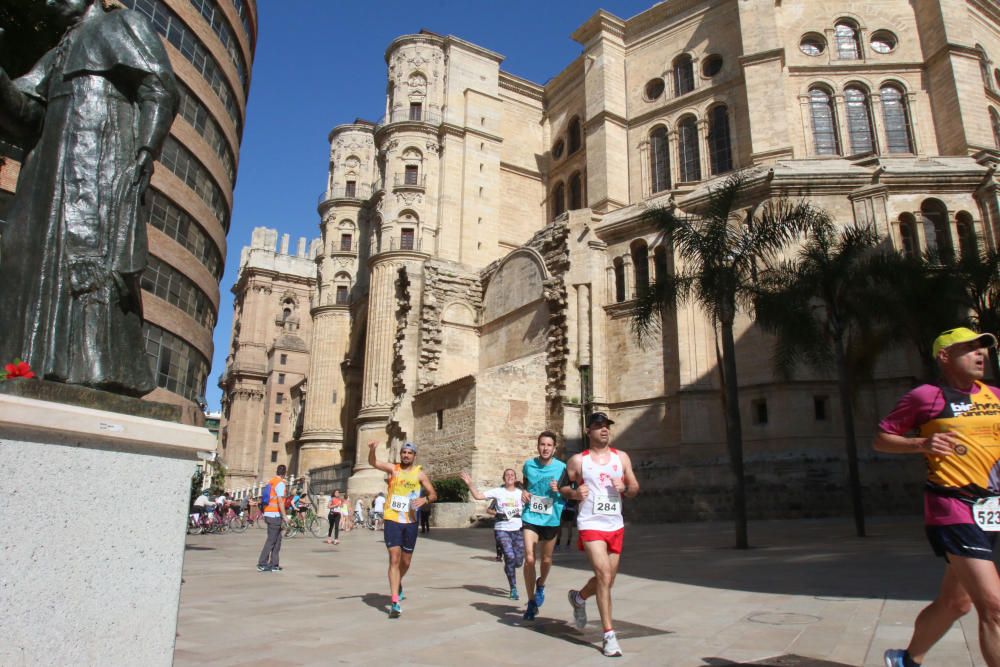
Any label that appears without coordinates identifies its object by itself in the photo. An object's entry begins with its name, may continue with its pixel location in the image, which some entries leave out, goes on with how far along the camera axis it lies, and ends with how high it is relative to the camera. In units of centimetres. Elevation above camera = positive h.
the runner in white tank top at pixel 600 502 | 545 -4
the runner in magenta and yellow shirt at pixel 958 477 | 342 +10
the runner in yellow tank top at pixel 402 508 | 716 -11
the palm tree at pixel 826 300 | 1744 +496
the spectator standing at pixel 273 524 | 1159 -44
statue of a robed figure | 380 +170
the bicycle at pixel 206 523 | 2452 -91
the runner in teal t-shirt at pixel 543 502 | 709 -5
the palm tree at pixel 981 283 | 1762 +541
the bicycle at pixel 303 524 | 2347 -93
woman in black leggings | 1928 -49
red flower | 339 +61
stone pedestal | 301 -16
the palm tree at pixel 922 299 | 1739 +491
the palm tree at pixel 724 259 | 1608 +558
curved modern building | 2323 +1098
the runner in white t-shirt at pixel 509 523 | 831 -32
